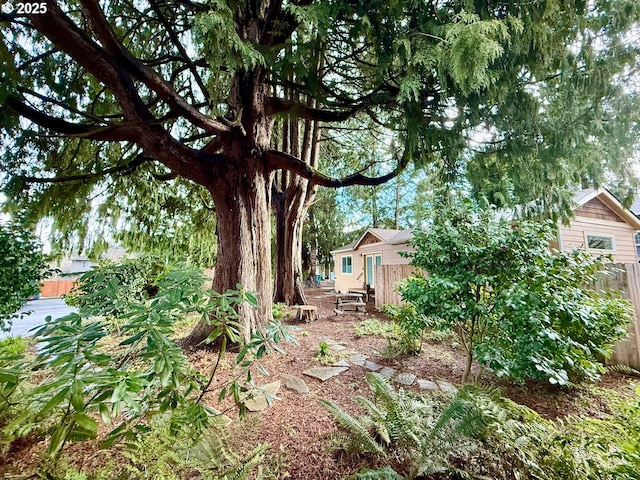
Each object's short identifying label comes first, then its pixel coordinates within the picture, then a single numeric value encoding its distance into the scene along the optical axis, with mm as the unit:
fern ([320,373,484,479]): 1673
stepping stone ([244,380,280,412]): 2514
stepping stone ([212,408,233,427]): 1890
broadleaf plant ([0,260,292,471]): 953
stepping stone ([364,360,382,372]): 3574
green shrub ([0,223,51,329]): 3363
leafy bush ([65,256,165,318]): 1282
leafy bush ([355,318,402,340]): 5118
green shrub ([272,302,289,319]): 6051
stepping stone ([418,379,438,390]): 3037
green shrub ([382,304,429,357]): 3546
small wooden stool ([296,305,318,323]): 6515
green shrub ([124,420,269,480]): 1511
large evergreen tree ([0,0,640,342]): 2418
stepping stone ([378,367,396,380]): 3384
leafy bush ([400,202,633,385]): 2303
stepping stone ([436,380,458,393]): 2943
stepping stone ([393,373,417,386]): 3193
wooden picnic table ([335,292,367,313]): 7930
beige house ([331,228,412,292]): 11605
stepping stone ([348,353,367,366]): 3783
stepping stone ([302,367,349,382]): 3270
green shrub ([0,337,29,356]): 3986
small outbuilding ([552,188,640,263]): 7871
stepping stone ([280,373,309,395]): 2900
